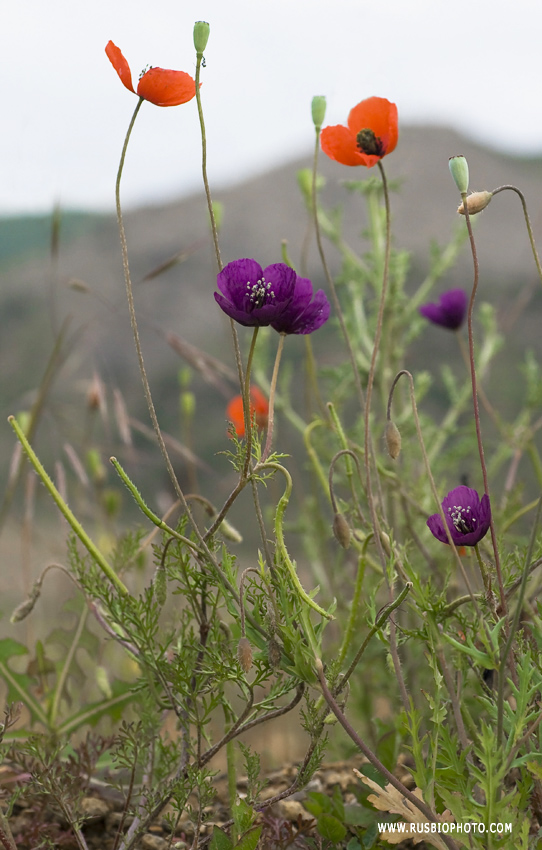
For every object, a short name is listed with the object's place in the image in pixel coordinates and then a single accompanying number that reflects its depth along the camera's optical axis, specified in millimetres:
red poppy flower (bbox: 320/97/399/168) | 1384
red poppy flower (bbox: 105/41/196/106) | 1319
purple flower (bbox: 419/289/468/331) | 1654
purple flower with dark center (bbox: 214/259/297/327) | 1309
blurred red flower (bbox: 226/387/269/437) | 1791
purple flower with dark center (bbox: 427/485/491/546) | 1323
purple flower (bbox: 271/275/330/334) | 1331
